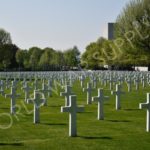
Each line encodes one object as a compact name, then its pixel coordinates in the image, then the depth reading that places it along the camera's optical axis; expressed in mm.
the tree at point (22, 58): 92750
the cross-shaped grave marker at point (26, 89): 17986
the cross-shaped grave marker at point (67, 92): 14297
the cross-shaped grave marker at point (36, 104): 12016
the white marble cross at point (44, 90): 16791
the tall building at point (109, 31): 73962
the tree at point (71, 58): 80438
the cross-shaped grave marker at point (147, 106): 10541
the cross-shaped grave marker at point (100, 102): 12459
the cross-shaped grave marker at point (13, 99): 14134
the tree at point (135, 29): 41281
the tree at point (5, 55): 73062
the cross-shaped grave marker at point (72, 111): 9945
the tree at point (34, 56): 87838
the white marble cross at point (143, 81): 28047
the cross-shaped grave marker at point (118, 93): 14839
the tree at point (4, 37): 75250
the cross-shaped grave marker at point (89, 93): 16781
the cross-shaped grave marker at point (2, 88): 20302
